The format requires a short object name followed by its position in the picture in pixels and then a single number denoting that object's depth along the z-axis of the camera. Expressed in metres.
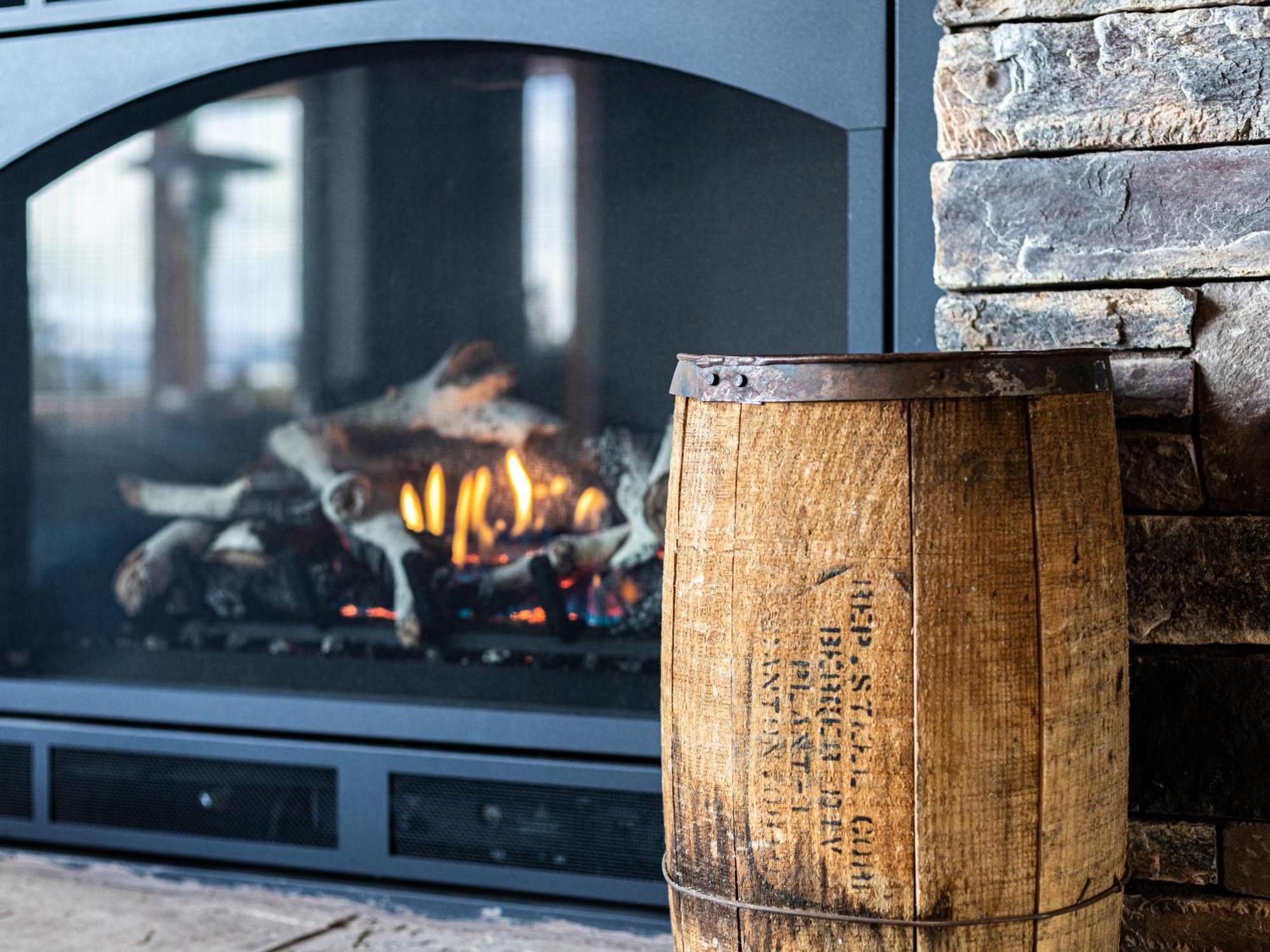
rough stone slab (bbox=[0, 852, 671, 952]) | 2.23
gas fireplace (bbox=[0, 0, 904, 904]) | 2.30
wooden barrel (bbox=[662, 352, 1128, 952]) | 1.72
